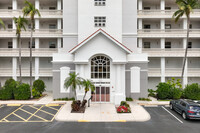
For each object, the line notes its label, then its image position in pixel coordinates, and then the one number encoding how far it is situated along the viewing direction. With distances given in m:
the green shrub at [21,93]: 20.80
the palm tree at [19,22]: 20.75
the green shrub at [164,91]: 20.83
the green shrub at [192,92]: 20.59
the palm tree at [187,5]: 20.94
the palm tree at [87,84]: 16.39
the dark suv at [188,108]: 13.18
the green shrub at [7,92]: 20.88
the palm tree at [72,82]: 16.08
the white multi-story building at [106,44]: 18.81
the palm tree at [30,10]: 20.18
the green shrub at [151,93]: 23.17
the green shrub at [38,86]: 22.98
